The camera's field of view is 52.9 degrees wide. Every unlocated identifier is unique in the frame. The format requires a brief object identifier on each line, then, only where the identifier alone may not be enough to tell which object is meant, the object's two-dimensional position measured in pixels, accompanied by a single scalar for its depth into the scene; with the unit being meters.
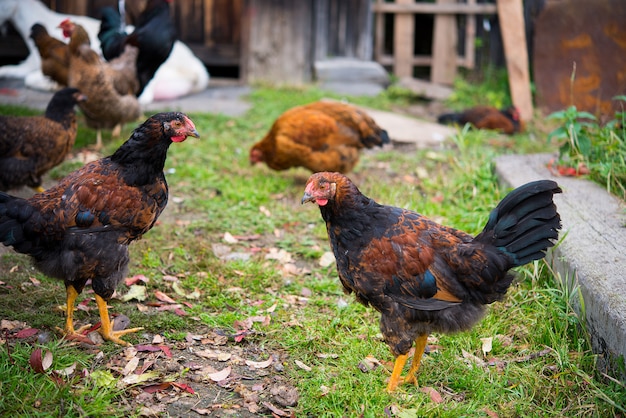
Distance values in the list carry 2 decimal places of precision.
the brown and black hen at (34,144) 5.50
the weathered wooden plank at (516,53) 9.98
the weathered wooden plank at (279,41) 11.44
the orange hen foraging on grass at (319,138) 6.58
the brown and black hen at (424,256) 3.44
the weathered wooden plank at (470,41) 11.85
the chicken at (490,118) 8.98
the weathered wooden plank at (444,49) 11.90
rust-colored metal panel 8.83
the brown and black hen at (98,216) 3.78
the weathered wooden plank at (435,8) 11.69
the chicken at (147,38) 7.98
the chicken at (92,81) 7.16
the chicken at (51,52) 7.73
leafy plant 5.47
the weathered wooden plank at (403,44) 11.97
